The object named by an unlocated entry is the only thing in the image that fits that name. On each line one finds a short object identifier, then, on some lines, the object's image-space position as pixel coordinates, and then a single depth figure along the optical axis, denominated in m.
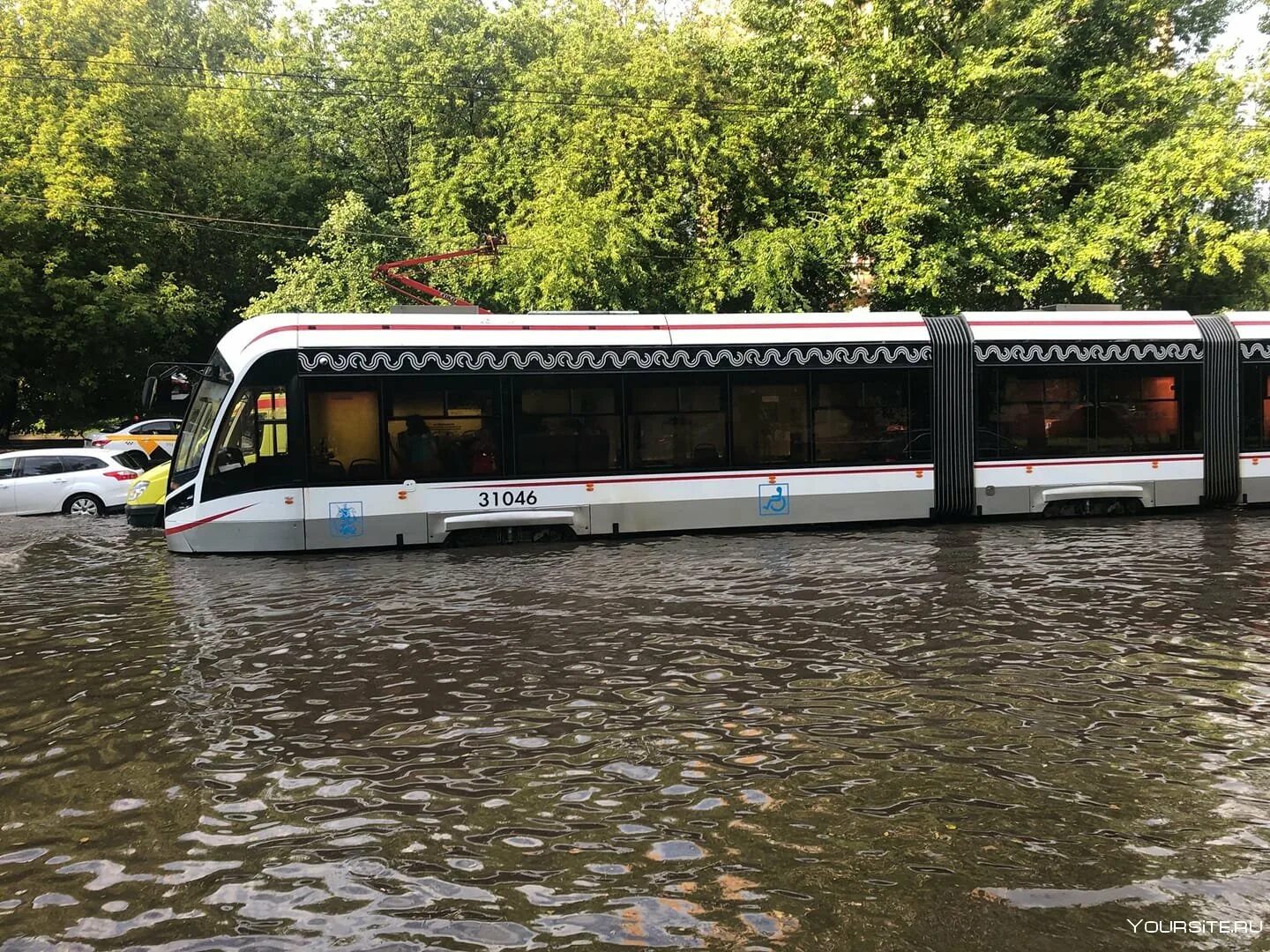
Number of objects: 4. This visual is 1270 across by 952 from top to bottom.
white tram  13.80
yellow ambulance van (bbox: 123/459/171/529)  17.50
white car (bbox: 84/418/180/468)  27.44
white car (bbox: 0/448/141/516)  21.42
